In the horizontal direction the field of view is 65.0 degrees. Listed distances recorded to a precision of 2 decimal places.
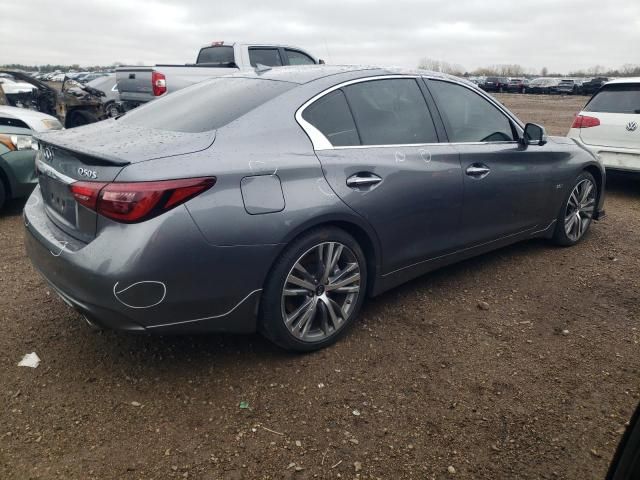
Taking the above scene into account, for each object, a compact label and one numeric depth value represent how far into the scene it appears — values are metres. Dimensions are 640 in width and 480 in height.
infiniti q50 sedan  2.27
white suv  6.42
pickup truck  8.73
